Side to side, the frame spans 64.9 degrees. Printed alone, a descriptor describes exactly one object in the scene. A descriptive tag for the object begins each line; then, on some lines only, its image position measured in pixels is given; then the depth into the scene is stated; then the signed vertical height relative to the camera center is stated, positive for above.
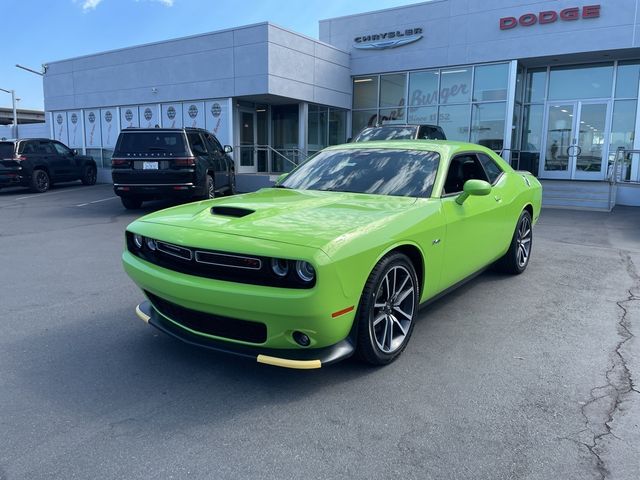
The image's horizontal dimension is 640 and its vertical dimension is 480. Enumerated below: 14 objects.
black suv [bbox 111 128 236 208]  10.88 -0.19
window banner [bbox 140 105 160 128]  19.83 +1.54
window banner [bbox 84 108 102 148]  21.83 +1.12
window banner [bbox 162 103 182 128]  19.22 +1.55
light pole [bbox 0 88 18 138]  35.22 +3.67
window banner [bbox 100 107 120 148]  21.16 +1.19
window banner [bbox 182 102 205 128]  18.56 +1.54
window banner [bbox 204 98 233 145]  17.88 +1.33
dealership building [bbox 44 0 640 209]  16.05 +2.62
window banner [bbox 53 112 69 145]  23.20 +1.23
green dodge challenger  2.91 -0.64
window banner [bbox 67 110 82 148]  22.56 +1.13
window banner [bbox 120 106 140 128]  20.45 +1.53
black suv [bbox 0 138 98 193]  15.50 -0.35
